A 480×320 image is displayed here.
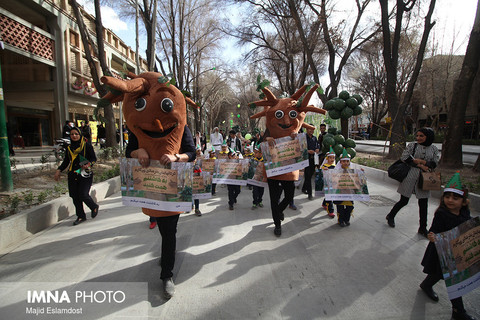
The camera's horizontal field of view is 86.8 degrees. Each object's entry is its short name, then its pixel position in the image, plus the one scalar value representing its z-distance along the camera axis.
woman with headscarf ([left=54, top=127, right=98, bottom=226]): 4.40
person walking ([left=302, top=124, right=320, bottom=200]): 6.20
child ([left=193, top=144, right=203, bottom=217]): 4.92
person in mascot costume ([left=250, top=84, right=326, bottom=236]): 3.98
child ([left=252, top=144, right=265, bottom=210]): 5.44
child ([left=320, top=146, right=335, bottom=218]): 4.85
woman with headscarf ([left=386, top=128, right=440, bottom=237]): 3.75
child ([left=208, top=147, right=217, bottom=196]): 6.62
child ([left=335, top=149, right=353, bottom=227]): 4.32
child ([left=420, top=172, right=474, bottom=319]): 2.38
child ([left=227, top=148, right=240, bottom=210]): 5.47
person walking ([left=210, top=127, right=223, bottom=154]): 9.76
